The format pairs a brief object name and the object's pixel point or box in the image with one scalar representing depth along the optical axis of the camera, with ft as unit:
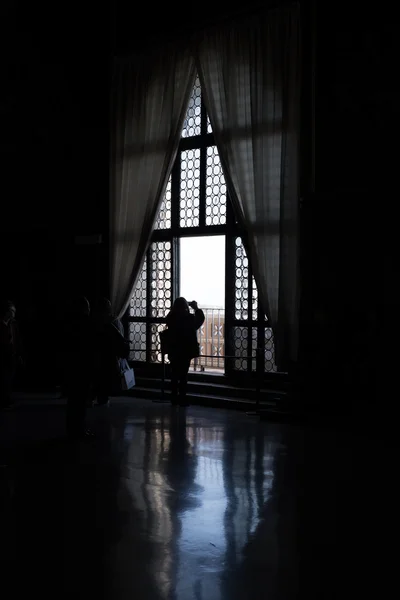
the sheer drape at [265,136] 28.45
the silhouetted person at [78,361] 23.06
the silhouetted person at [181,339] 29.86
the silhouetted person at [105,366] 29.24
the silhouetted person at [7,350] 27.90
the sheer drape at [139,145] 32.78
